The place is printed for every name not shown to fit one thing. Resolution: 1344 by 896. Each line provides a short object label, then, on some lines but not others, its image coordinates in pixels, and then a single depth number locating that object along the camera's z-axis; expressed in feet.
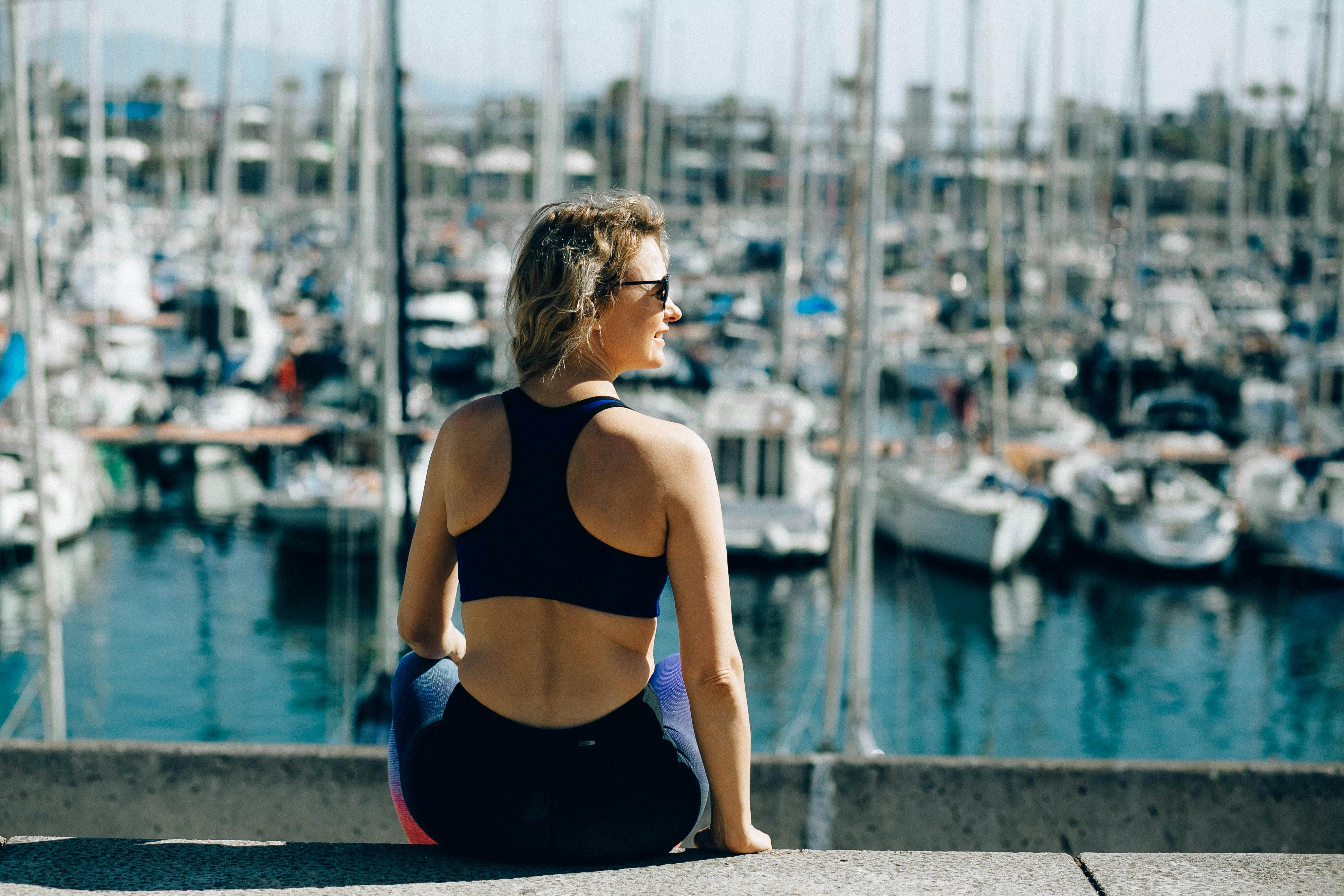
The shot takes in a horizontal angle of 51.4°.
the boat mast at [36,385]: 27.78
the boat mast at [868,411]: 36.60
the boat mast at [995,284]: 70.74
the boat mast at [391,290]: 38.17
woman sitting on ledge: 7.95
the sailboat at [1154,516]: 76.33
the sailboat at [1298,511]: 73.46
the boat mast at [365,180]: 58.34
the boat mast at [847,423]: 34.09
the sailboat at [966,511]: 73.00
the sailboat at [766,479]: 75.56
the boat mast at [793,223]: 89.92
